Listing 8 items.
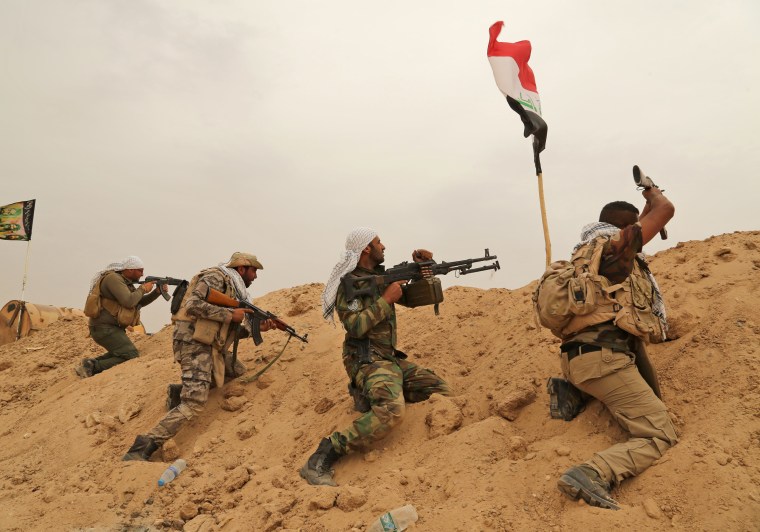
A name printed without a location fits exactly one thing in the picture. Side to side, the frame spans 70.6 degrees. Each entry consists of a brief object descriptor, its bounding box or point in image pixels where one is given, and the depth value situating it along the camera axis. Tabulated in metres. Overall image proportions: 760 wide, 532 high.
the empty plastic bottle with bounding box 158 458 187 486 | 4.32
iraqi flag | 4.67
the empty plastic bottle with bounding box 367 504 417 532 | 3.07
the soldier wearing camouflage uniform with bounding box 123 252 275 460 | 4.80
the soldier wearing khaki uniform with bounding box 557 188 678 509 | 2.85
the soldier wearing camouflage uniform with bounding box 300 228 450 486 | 3.97
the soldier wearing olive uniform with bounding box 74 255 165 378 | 7.29
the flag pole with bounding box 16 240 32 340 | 10.52
